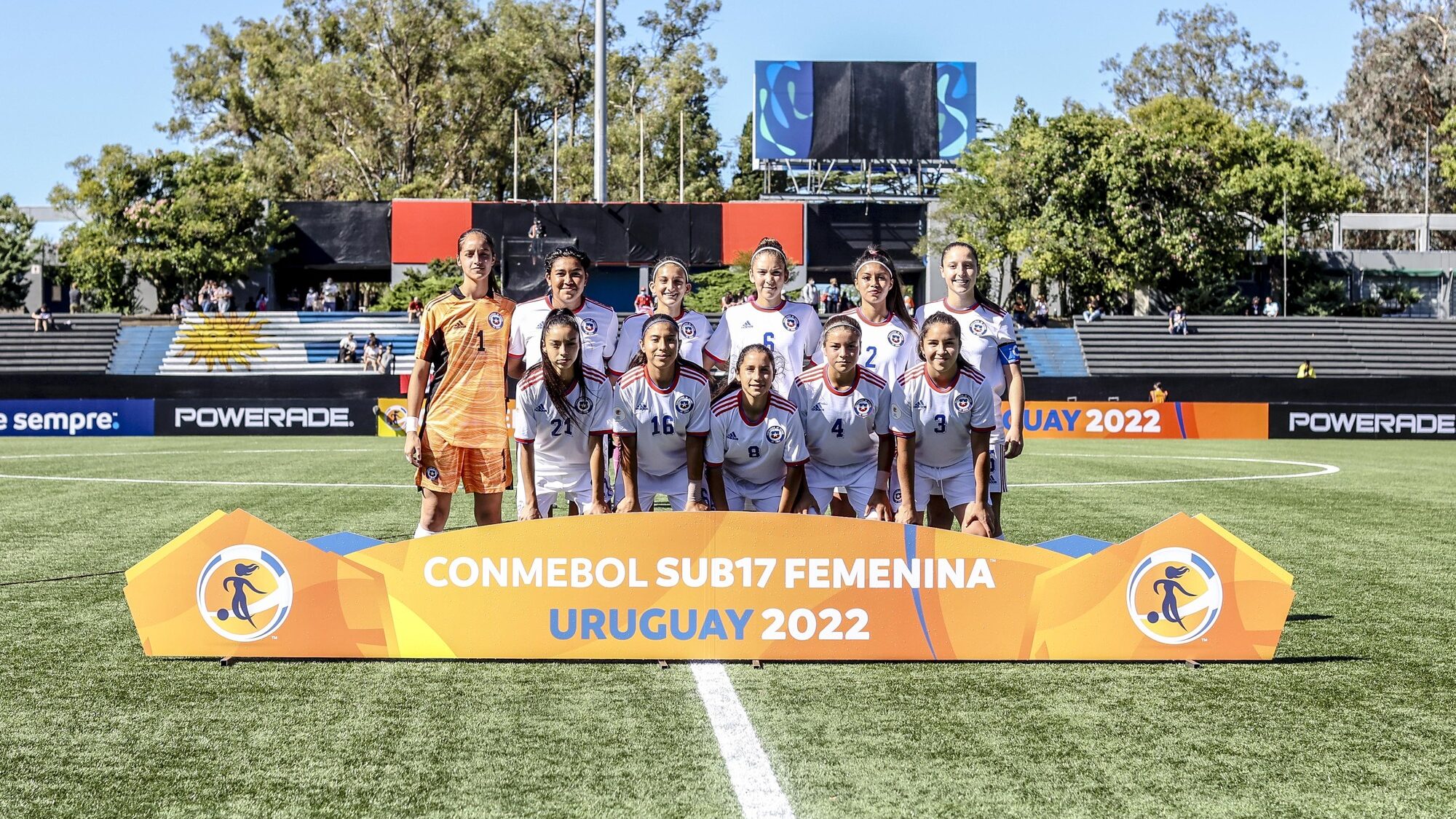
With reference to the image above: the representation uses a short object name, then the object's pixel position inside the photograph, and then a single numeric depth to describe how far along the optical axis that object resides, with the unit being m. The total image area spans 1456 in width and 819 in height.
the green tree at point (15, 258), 50.03
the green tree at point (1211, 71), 63.56
